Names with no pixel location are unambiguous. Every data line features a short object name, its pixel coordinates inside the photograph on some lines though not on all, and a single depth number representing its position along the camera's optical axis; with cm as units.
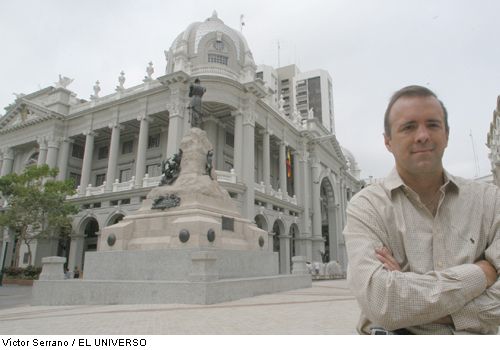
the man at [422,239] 166
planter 2460
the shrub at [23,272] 2569
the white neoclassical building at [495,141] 4384
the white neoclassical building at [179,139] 3031
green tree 2723
